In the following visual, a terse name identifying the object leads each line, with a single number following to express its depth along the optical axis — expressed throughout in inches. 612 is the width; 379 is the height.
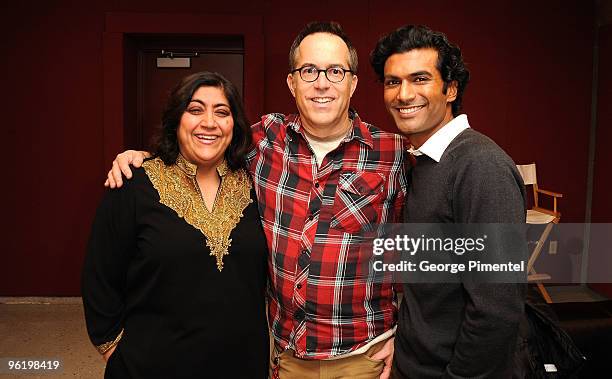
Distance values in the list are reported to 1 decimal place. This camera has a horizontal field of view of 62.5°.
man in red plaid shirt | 64.6
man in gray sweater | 49.6
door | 178.9
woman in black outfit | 63.0
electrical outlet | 193.4
